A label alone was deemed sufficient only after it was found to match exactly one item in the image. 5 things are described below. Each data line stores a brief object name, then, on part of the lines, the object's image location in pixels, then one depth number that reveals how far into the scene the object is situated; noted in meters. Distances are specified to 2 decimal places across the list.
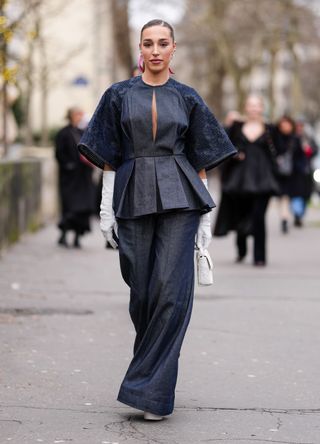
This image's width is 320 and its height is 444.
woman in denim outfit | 6.18
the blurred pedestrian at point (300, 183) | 22.03
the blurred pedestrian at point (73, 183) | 16.89
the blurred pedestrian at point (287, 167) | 20.80
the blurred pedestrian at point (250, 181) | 14.07
